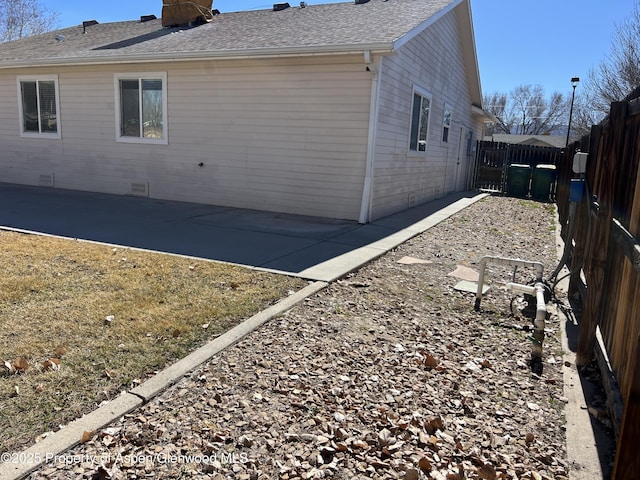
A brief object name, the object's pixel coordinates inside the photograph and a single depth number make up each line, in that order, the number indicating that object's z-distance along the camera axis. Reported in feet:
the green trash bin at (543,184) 53.16
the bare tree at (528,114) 207.32
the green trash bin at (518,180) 56.18
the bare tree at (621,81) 72.02
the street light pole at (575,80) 82.94
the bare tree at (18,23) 105.81
